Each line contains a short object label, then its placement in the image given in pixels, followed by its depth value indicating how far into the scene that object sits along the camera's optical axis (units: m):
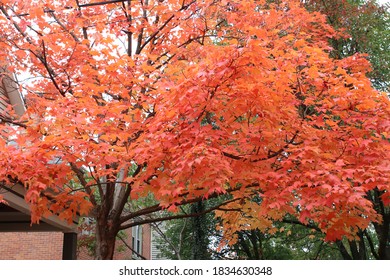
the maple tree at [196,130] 6.19
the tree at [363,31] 13.30
